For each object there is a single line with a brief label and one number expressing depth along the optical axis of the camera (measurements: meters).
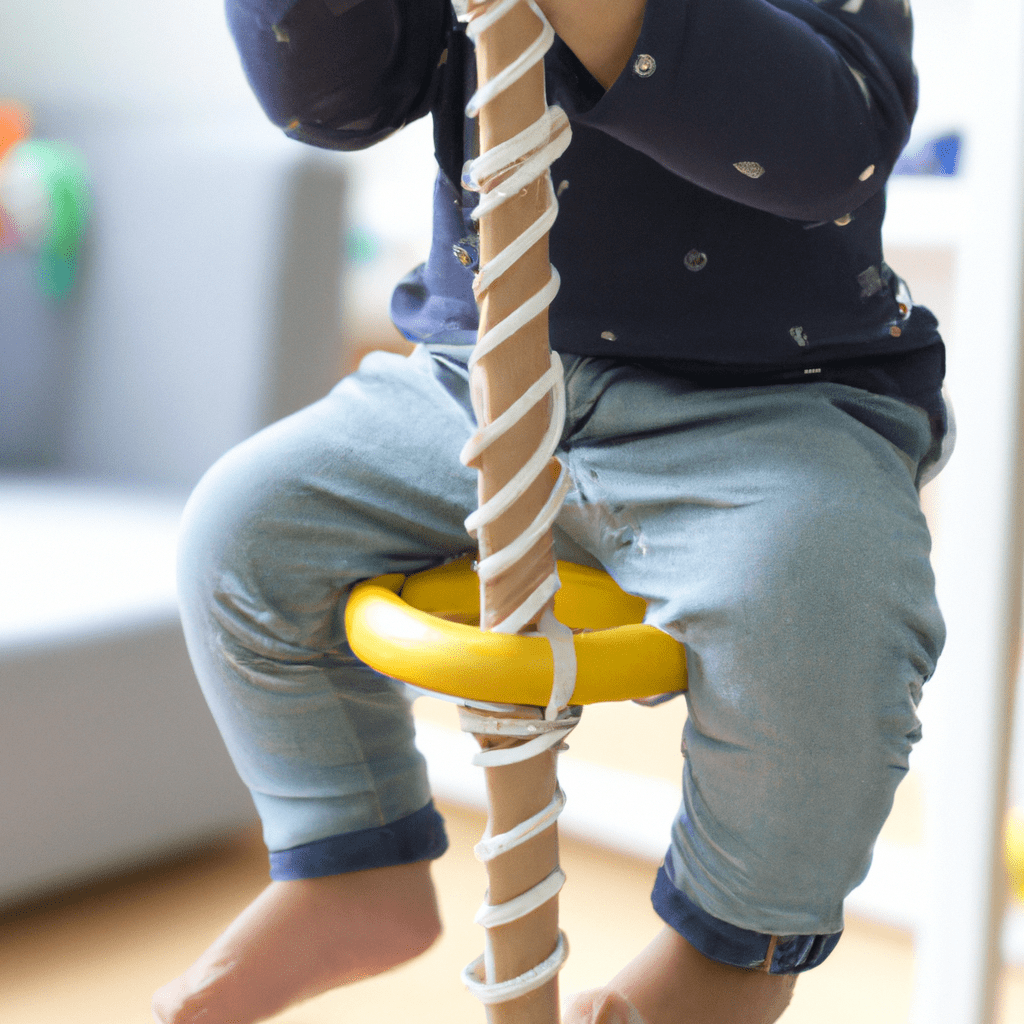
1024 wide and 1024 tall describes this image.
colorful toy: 1.27
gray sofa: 0.94
